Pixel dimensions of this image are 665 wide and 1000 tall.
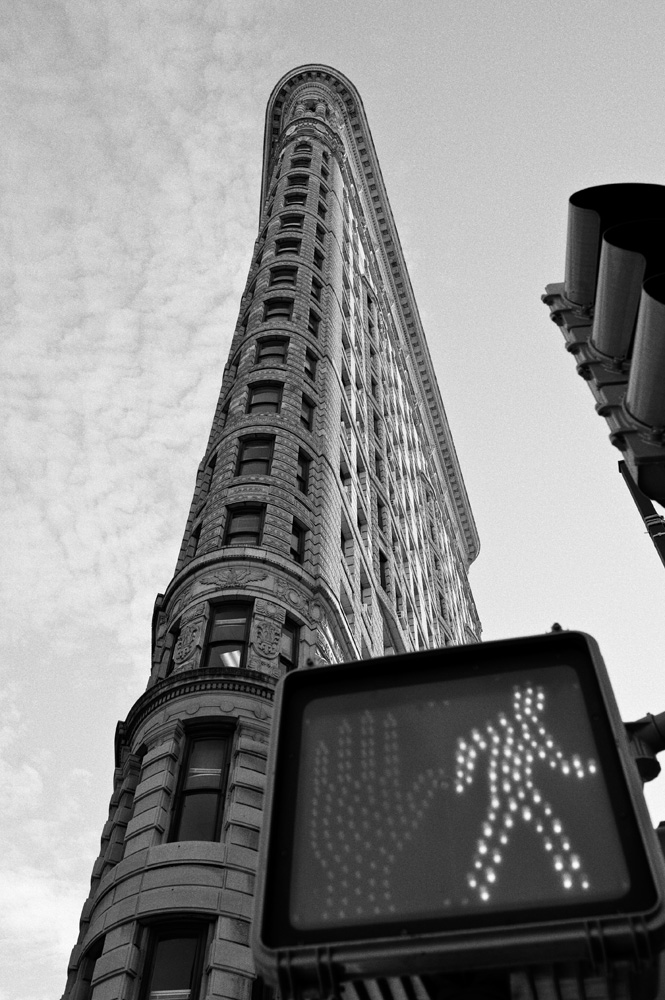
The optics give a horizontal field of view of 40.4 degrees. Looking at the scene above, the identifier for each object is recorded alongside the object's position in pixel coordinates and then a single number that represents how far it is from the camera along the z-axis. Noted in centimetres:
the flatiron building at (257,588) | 1644
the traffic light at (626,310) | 333
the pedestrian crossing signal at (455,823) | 180
